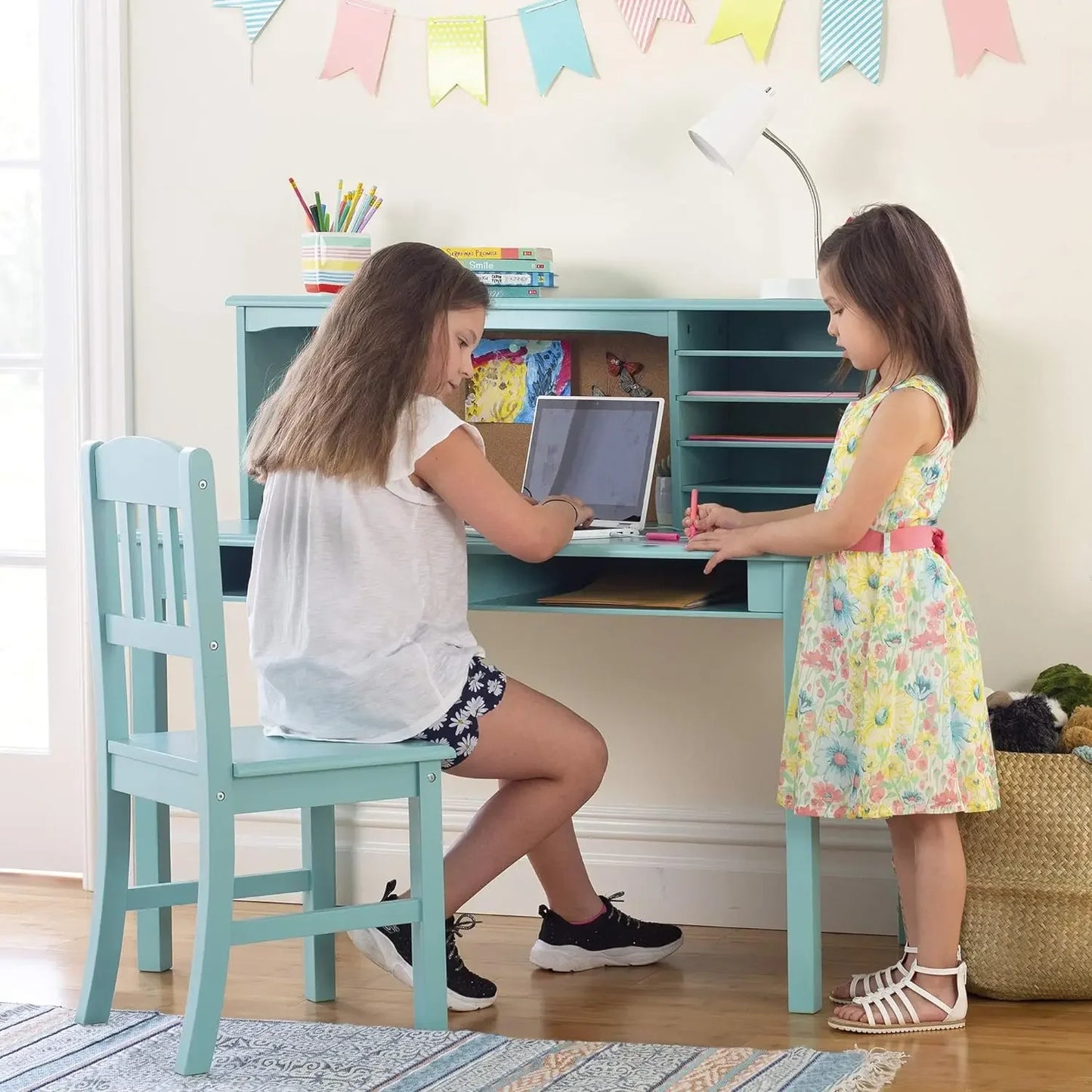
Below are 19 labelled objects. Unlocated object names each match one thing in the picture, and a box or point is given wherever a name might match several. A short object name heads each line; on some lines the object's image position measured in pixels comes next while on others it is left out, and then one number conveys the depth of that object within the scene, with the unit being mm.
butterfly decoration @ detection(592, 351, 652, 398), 4924
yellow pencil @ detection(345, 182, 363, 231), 4884
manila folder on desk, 4114
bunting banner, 4595
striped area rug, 3502
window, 5442
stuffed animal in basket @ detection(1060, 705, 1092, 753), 4127
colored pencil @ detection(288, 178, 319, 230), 4803
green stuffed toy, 4396
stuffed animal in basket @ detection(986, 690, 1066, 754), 4164
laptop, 4544
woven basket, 4027
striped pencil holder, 4823
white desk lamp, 4497
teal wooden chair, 3465
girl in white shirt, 3741
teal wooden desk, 4033
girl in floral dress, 3818
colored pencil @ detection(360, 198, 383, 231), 4924
